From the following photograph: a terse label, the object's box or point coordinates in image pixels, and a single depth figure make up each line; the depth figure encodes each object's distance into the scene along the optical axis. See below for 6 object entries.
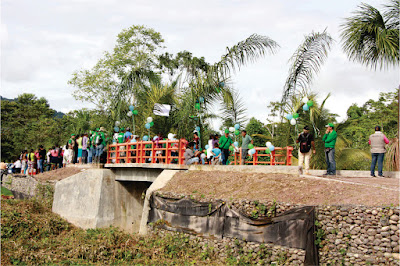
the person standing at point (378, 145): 13.09
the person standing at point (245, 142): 15.54
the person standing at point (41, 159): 26.78
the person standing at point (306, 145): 13.13
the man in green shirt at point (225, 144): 15.74
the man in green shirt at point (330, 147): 13.28
